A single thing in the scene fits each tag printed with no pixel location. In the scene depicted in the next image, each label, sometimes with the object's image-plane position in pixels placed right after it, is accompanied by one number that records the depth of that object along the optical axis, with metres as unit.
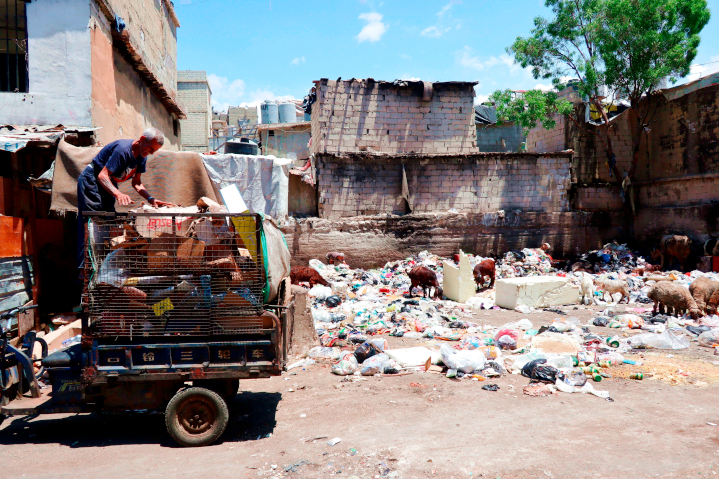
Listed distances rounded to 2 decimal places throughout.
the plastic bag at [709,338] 6.23
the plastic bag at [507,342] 6.06
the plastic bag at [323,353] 5.95
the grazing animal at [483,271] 10.49
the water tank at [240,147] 11.96
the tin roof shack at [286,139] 21.31
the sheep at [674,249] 12.32
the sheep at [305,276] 9.84
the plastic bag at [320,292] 9.18
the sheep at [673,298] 7.61
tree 12.73
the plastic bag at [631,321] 7.28
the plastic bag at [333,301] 8.75
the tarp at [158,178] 6.64
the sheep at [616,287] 9.42
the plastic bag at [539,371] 4.88
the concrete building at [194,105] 24.31
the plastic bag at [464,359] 5.18
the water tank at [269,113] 24.59
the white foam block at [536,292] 8.93
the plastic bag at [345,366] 5.33
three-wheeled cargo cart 3.56
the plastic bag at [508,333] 6.29
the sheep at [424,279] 9.42
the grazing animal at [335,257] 12.38
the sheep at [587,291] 9.37
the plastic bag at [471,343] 6.10
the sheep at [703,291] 7.75
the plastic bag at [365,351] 5.64
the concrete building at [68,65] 7.95
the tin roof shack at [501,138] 20.69
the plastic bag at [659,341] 6.15
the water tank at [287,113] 24.33
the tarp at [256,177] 10.89
